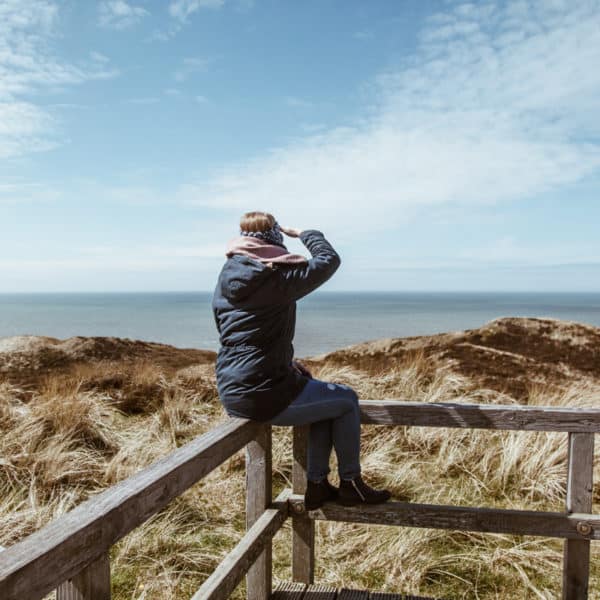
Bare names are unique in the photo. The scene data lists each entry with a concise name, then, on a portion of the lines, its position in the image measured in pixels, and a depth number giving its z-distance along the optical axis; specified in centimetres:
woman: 257
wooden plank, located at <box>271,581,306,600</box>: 303
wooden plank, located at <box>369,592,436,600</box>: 303
